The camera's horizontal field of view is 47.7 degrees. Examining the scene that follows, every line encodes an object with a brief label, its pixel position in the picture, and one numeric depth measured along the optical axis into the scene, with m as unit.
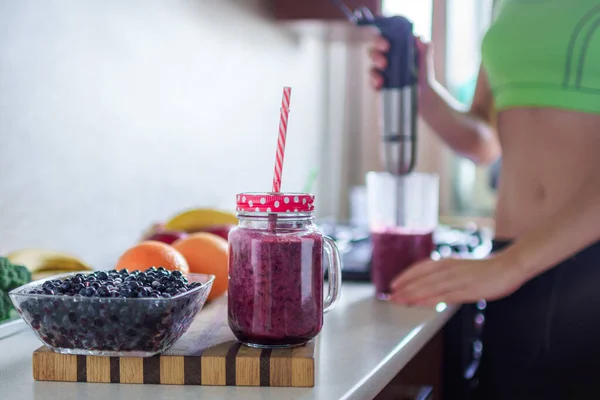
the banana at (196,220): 1.39
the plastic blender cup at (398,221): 1.27
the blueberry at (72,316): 0.69
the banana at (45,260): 1.02
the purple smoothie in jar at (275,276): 0.75
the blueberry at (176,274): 0.77
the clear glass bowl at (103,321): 0.68
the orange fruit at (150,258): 0.93
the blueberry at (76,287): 0.71
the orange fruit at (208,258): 1.08
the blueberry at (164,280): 0.75
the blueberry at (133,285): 0.71
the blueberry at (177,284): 0.74
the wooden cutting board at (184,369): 0.70
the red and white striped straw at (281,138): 0.78
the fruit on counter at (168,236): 1.23
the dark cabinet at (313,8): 1.87
